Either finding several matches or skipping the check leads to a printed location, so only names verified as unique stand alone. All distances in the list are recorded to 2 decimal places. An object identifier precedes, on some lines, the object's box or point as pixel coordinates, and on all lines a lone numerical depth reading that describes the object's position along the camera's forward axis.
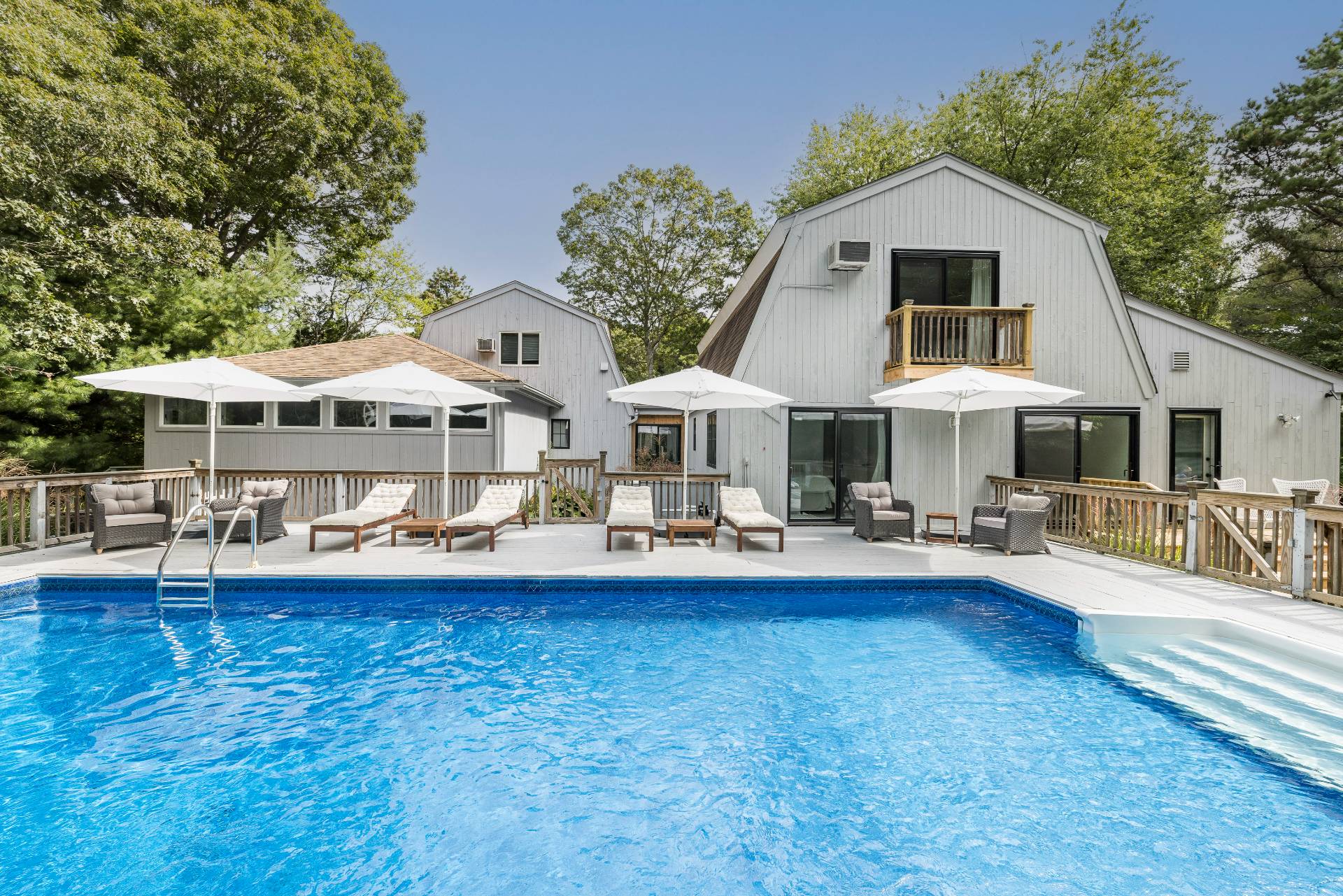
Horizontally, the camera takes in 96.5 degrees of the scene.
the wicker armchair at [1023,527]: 8.05
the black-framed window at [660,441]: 23.94
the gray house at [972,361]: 10.70
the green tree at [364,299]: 22.19
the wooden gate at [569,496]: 10.44
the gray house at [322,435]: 12.47
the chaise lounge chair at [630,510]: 8.08
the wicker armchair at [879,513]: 8.97
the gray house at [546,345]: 17.95
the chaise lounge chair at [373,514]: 7.94
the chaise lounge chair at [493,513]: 8.04
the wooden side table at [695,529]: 8.63
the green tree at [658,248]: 29.03
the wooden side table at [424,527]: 8.25
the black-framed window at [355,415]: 12.56
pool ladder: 5.86
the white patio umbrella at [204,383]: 7.68
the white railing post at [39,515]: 7.48
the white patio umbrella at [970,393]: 8.41
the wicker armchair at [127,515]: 7.36
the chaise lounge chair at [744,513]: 8.24
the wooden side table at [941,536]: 8.84
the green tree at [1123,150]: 18.41
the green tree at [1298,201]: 15.48
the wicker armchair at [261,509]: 8.31
